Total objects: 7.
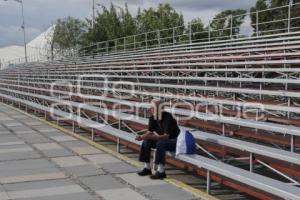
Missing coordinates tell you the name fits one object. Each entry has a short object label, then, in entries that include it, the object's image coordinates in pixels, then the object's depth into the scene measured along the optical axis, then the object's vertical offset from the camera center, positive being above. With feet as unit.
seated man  23.86 -3.63
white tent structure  227.40 +4.09
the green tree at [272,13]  94.61 +8.58
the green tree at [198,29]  105.79 +5.32
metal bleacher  20.75 -3.17
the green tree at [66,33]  203.82 +8.65
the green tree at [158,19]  136.26 +9.63
